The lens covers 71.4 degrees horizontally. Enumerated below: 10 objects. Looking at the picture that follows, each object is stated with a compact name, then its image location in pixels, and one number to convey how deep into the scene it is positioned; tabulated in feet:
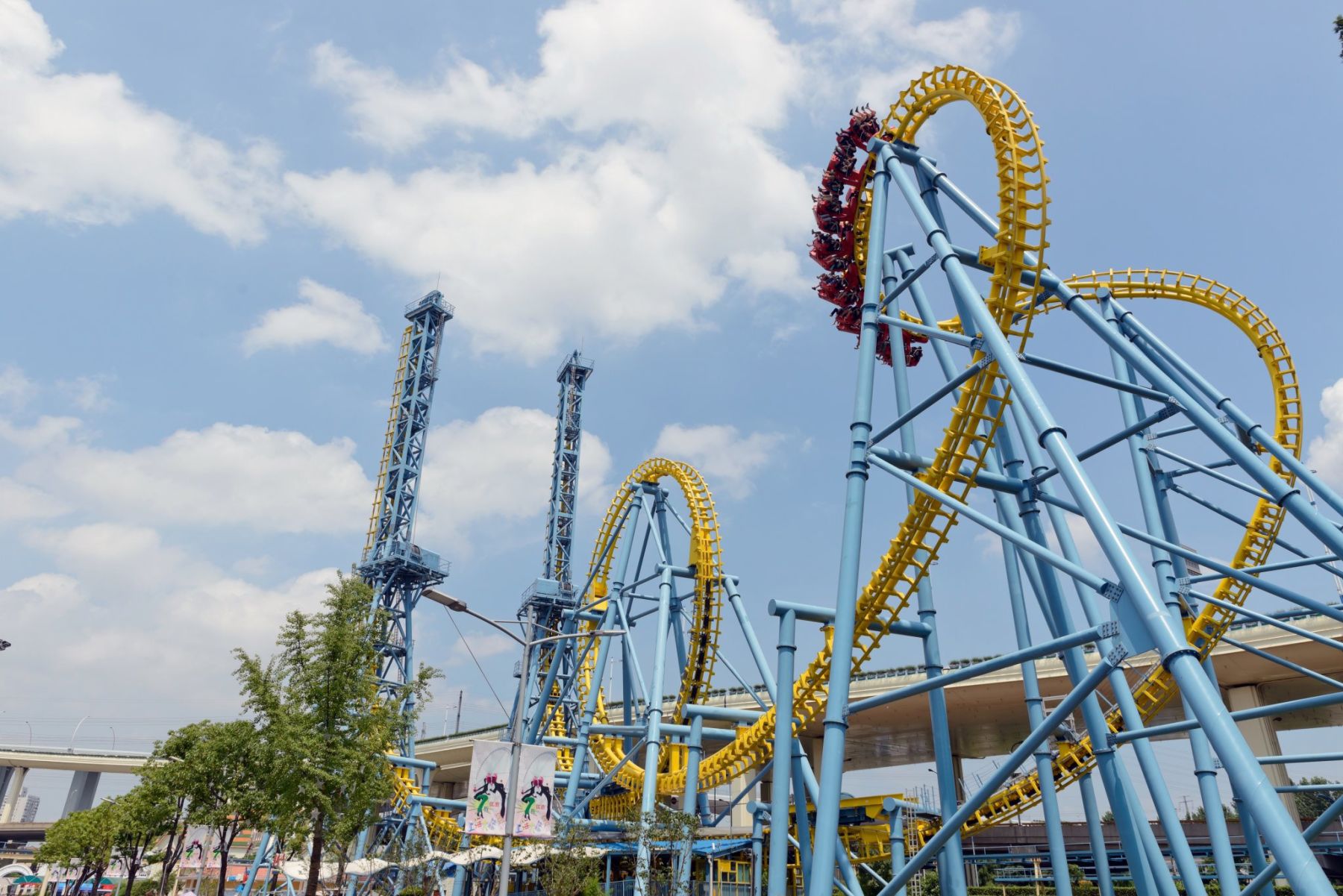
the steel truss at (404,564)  123.84
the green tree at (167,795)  99.30
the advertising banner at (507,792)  49.42
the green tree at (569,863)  66.80
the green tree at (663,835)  67.77
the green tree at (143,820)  104.63
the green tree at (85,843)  125.49
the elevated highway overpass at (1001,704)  113.09
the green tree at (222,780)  81.76
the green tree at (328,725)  64.59
